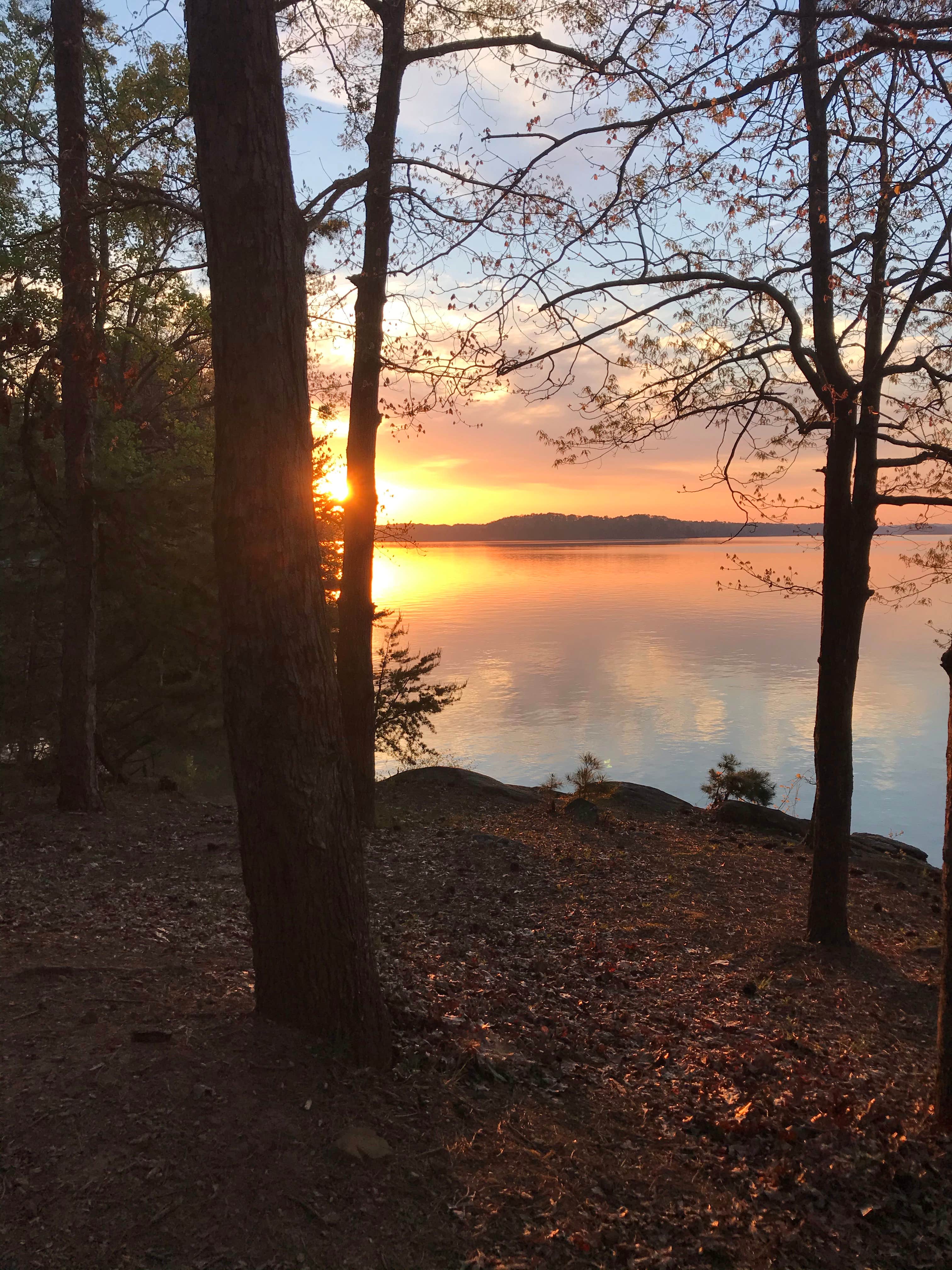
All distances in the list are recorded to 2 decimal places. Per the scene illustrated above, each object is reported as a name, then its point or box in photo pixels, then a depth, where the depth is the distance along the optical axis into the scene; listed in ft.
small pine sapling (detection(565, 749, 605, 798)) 40.16
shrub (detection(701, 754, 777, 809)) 44.29
